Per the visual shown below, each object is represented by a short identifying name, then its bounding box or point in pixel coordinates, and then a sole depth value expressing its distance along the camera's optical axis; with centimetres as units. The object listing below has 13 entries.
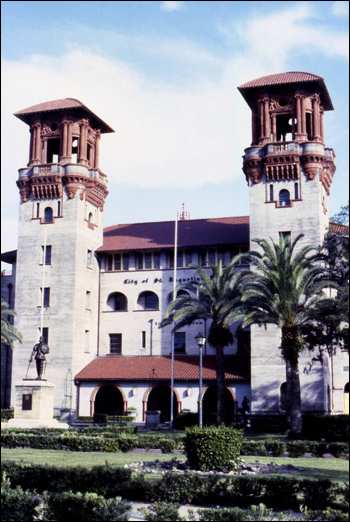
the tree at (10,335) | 4897
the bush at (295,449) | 2883
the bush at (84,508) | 1297
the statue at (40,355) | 4008
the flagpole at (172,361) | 4924
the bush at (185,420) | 4398
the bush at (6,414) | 4828
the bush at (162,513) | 1333
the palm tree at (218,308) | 4325
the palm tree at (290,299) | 3738
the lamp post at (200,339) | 3600
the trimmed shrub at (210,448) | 2167
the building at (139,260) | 4969
